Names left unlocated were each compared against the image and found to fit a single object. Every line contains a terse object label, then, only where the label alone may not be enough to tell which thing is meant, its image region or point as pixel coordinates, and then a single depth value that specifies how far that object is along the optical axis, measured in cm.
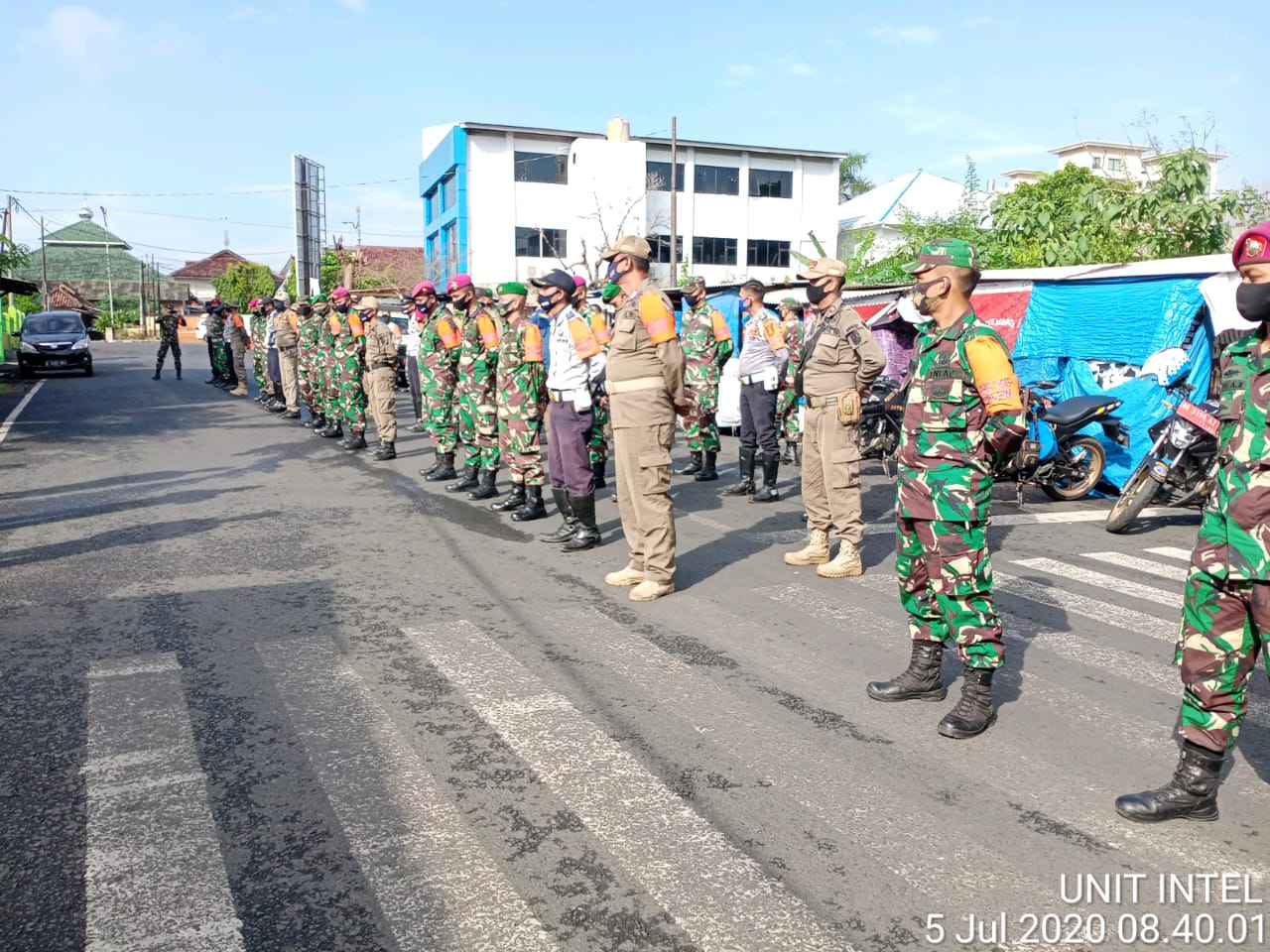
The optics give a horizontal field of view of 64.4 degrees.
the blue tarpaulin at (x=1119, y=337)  997
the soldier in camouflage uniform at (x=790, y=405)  1084
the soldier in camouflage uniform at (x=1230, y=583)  310
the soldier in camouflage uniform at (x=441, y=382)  1070
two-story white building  4475
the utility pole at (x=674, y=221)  3203
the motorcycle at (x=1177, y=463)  800
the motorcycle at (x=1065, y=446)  973
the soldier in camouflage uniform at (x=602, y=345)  760
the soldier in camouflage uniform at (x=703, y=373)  1113
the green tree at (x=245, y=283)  6731
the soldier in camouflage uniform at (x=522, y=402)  868
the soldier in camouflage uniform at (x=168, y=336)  2478
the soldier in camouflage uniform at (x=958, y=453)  404
